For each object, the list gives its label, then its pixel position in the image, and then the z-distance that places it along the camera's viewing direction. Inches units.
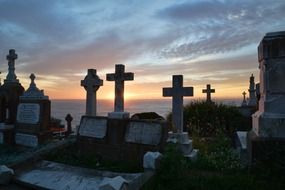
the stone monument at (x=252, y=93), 467.6
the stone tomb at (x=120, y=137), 190.8
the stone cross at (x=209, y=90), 522.5
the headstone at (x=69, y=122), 374.5
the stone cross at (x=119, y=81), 227.6
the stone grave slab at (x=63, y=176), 160.2
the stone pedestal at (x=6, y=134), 315.2
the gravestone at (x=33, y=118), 292.0
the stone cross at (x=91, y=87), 269.0
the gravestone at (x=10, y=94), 329.4
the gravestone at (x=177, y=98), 228.7
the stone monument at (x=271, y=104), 147.5
